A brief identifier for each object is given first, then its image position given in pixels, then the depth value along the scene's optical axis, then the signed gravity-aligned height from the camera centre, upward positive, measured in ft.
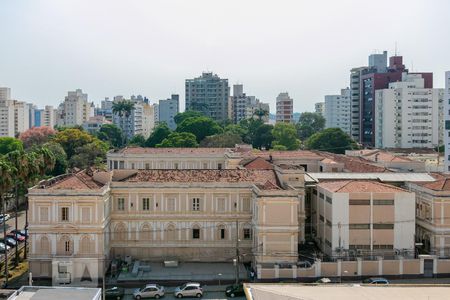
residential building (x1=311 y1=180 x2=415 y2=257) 164.66 -20.43
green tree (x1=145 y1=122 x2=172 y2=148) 447.42 +6.92
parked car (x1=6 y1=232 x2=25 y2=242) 206.49 -30.97
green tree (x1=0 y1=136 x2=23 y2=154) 362.12 +0.69
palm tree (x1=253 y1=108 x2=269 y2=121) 564.71 +30.50
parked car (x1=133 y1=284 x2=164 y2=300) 145.48 -34.94
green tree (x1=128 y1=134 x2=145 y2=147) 487.12 +3.60
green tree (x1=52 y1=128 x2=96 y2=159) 360.48 +3.14
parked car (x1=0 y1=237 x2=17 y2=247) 198.06 -31.43
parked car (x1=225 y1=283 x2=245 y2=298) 147.13 -34.82
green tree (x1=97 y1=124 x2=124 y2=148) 519.19 +9.12
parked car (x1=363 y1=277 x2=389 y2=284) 149.98 -33.14
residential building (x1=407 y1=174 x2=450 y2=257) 166.09 -19.88
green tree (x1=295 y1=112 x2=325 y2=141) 604.90 +22.02
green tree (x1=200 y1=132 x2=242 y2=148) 389.60 +2.96
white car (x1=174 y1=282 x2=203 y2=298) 146.41 -34.74
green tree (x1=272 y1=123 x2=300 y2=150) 431.02 +6.12
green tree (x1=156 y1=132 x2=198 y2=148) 386.73 +2.85
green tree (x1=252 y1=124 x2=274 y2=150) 464.65 +6.57
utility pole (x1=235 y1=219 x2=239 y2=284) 151.84 -28.62
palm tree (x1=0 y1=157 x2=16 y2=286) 154.71 -8.35
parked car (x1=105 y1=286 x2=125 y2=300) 145.40 -35.17
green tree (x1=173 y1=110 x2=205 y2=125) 563.65 +28.05
